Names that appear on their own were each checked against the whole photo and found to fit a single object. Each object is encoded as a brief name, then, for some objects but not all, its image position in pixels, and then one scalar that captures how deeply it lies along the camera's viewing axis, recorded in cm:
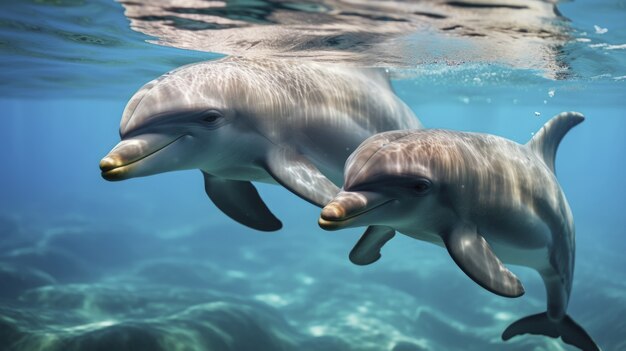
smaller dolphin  371
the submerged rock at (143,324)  831
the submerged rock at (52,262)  1888
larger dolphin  405
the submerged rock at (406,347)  1155
